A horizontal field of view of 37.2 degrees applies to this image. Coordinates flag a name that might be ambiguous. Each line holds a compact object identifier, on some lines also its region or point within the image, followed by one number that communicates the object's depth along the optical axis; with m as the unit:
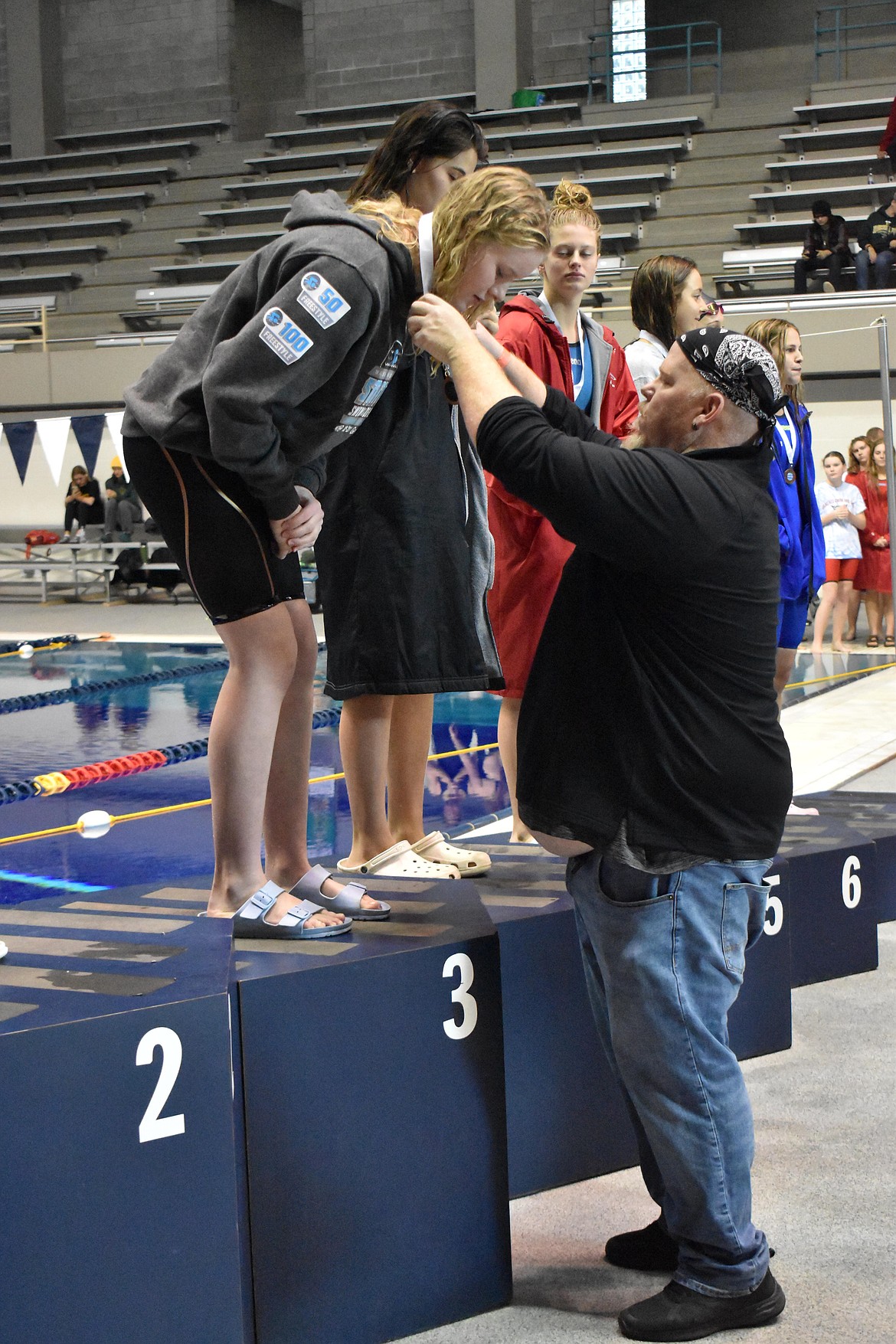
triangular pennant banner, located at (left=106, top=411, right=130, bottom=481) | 13.34
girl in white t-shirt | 9.27
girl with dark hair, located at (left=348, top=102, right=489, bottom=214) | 2.32
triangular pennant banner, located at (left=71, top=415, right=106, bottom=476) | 14.14
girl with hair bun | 2.99
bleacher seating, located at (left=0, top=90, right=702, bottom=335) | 16.11
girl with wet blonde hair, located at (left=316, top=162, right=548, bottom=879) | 2.47
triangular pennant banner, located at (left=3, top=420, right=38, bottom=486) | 14.43
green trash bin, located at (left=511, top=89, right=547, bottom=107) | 17.86
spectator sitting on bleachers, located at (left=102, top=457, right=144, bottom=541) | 13.16
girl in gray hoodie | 1.82
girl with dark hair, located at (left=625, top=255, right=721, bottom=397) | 3.27
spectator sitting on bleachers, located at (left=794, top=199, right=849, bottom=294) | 12.17
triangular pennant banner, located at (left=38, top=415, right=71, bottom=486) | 14.09
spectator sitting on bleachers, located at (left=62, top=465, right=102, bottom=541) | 13.62
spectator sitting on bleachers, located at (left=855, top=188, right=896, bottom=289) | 11.82
